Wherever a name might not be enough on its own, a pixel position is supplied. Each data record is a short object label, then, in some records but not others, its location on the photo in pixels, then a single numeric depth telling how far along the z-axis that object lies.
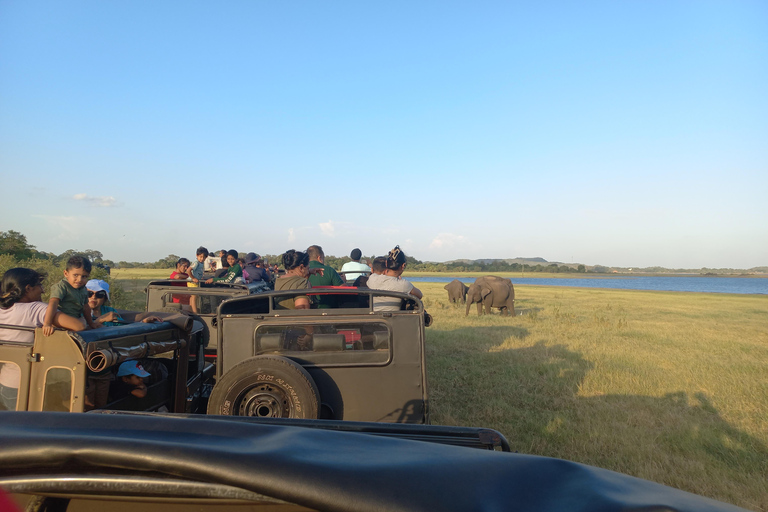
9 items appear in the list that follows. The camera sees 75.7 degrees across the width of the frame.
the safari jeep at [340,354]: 4.21
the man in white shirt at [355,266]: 8.84
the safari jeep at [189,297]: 6.95
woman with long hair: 3.99
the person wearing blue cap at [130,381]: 4.36
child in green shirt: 4.53
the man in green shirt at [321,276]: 6.20
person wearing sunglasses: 5.30
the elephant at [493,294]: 18.78
